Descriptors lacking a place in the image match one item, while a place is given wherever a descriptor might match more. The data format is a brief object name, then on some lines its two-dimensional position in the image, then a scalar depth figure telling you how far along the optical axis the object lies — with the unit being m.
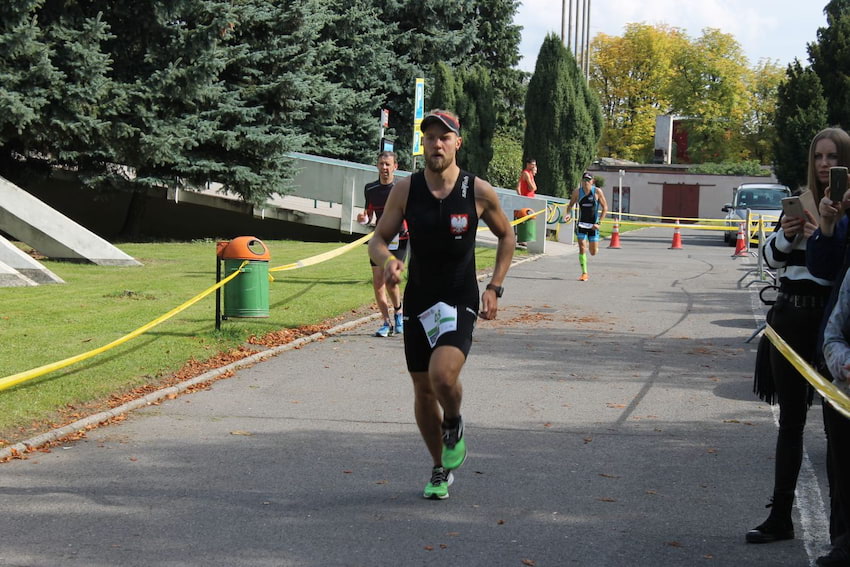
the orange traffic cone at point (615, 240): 31.98
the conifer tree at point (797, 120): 46.16
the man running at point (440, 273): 5.92
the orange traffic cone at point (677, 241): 32.90
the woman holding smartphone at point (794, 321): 5.23
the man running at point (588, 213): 20.18
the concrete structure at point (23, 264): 16.20
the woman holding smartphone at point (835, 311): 4.75
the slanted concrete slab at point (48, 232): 19.22
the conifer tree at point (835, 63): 47.19
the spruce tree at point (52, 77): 20.00
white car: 36.12
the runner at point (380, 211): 12.20
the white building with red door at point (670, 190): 75.75
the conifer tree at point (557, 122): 43.00
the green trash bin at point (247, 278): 12.23
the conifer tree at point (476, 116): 45.31
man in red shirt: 26.91
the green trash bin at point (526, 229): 26.11
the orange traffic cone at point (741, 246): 28.98
